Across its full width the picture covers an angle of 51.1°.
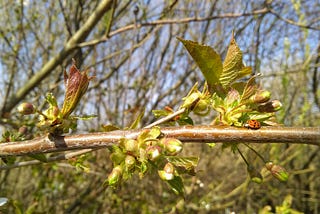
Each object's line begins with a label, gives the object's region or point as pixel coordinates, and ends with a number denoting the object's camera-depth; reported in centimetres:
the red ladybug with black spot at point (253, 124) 18
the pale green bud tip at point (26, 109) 20
